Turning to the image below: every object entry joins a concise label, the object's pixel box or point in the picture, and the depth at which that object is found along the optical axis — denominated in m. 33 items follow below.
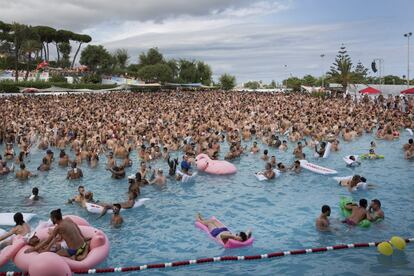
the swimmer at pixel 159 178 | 12.77
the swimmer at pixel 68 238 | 7.25
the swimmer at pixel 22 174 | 13.70
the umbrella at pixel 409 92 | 28.46
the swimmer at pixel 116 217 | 9.67
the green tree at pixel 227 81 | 80.81
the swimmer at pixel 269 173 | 13.59
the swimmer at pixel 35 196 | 11.46
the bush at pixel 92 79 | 61.47
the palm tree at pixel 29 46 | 61.28
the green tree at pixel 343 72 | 50.09
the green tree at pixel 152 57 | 78.19
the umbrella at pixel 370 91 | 35.59
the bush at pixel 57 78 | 54.94
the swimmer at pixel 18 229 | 7.95
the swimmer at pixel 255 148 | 17.52
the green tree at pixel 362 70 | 68.49
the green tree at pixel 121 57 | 79.12
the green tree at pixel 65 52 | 82.81
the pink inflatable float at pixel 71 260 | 6.79
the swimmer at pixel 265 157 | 15.95
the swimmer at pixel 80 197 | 10.92
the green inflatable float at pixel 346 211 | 9.14
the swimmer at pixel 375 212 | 9.31
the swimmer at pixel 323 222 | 9.05
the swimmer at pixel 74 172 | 13.63
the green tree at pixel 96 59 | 67.00
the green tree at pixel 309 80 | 83.56
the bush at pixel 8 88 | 41.91
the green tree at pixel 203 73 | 76.12
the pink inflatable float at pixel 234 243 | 8.32
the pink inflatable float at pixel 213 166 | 14.32
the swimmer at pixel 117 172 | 13.74
